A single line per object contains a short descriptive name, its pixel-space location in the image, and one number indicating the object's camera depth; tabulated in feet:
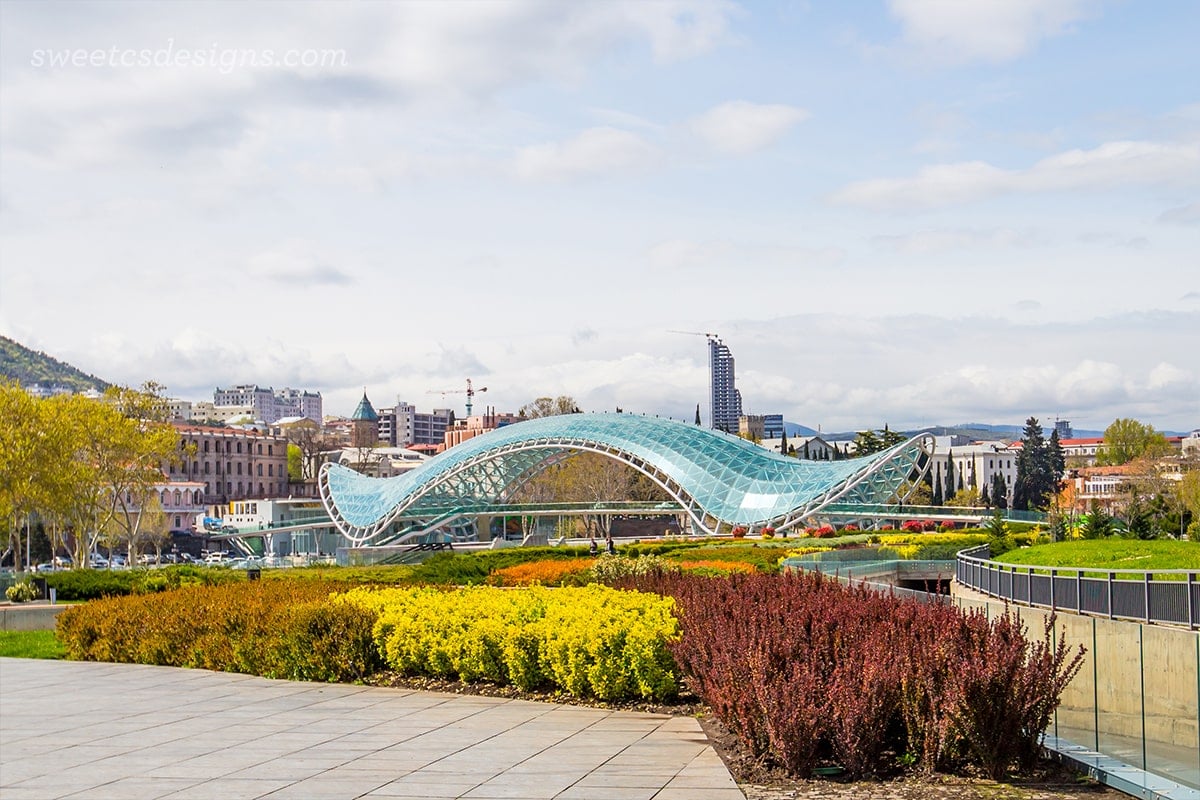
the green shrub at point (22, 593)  98.27
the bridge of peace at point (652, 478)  217.36
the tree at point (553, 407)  411.54
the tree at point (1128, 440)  429.79
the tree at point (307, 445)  474.90
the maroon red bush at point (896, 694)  29.45
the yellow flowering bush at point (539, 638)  41.86
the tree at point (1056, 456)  383.04
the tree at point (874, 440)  340.59
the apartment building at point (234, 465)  427.74
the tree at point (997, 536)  141.30
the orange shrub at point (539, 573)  86.63
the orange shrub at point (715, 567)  85.51
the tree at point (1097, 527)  138.51
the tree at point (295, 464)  500.33
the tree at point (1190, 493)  255.50
